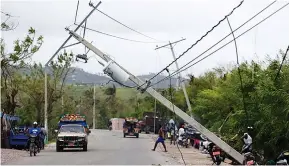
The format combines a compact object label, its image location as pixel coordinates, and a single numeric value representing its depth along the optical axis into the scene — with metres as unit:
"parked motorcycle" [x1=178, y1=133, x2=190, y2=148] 43.56
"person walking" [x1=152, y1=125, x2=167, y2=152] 35.41
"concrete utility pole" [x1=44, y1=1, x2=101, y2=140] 27.88
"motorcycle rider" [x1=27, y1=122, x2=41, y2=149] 31.30
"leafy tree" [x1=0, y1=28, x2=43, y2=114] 35.69
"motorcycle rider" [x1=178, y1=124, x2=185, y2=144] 43.75
